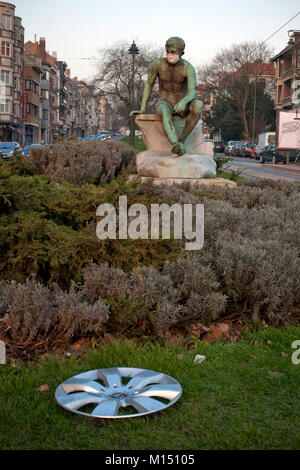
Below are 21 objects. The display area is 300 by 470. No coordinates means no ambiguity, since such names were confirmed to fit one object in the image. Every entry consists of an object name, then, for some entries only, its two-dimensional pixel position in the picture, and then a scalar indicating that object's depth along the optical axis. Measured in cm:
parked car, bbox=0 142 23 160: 3471
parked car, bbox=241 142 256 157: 5359
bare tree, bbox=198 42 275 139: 6900
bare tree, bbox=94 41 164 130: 5366
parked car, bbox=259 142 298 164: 3803
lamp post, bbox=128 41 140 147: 3219
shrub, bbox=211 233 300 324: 402
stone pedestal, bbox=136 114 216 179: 942
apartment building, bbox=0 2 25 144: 6431
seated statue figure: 937
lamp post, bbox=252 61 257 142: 6738
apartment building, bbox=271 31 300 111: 6328
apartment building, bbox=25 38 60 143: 8956
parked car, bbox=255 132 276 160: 4949
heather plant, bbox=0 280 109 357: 346
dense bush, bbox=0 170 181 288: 420
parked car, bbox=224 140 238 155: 6103
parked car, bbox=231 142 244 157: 5768
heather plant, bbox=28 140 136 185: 979
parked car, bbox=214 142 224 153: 6738
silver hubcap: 270
